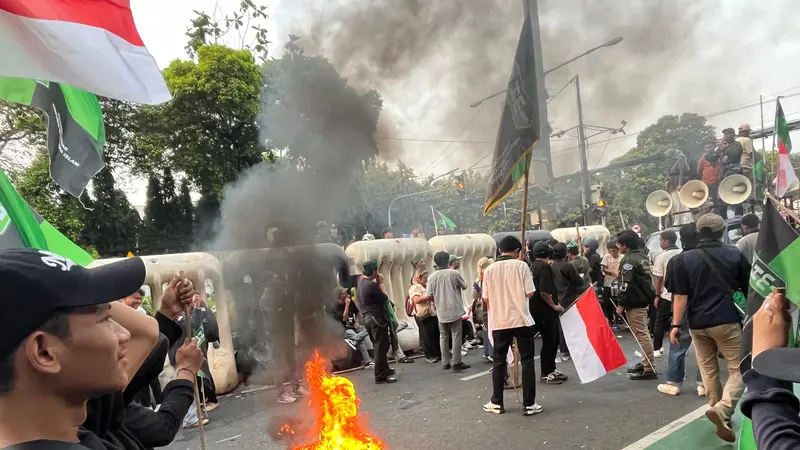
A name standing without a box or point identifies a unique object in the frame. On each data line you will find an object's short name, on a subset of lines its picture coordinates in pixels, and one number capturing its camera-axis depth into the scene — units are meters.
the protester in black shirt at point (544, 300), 6.32
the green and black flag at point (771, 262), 2.27
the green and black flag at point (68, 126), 2.98
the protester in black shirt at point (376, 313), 7.49
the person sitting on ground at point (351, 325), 8.34
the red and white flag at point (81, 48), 2.43
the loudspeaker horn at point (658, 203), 13.06
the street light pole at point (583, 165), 19.41
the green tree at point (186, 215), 17.58
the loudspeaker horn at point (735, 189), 10.68
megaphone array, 10.76
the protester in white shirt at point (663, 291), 6.59
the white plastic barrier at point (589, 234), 14.20
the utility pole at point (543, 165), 13.64
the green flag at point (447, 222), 15.25
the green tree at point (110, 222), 17.66
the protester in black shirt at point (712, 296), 4.52
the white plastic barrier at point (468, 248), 11.30
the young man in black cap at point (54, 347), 1.07
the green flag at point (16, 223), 2.34
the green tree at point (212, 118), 13.63
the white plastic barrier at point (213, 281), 7.12
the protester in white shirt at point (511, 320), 5.39
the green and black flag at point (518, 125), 5.52
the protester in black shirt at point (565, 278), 7.07
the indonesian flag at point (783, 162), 6.42
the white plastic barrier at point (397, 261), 9.58
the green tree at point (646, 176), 29.94
